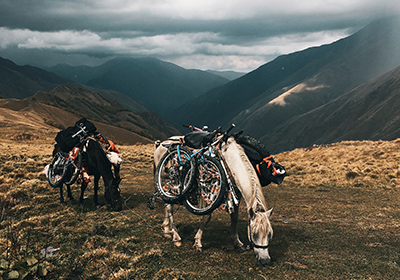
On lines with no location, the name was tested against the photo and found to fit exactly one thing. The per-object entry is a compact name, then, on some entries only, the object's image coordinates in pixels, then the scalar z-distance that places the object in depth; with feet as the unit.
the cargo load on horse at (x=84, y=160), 41.70
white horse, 22.13
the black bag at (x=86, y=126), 45.16
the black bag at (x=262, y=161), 25.88
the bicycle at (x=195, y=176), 25.82
